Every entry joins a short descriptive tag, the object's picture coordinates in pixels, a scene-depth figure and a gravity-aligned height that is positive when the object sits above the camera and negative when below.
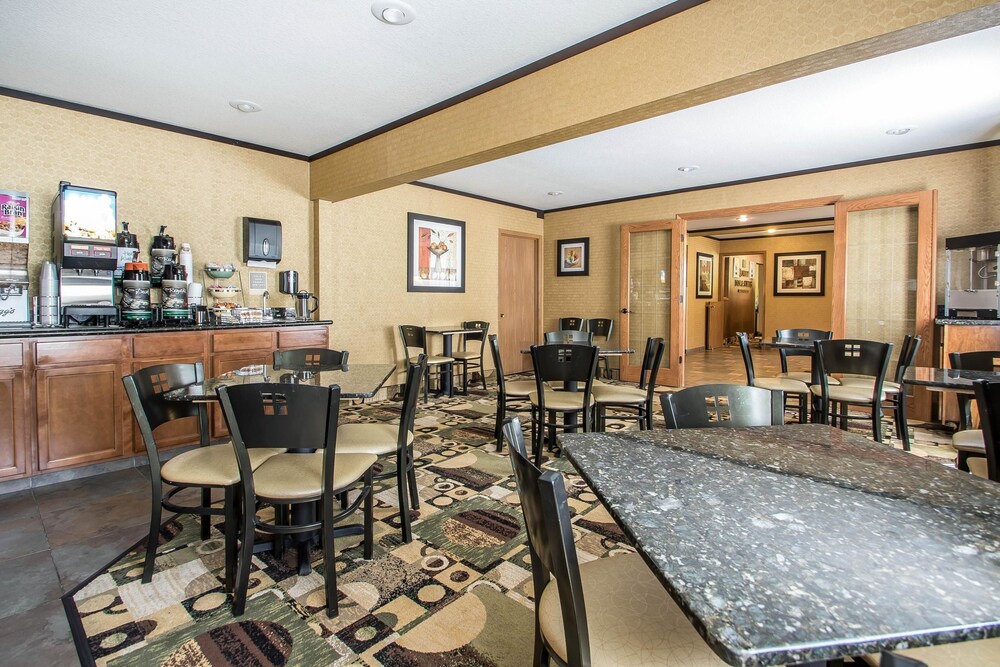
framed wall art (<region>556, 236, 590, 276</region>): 8.07 +1.03
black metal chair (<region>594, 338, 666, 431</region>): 3.74 -0.57
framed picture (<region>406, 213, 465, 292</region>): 6.52 +0.88
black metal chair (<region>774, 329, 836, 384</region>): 5.07 -0.15
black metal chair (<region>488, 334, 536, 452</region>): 4.00 -0.55
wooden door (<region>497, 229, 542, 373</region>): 8.02 +0.39
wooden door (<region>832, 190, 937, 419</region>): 5.12 +0.56
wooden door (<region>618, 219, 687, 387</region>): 6.93 +0.42
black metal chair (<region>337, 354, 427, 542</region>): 2.50 -0.61
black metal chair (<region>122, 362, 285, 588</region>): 2.08 -0.63
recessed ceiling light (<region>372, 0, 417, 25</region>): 2.66 +1.65
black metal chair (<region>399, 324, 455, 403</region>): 5.78 -0.32
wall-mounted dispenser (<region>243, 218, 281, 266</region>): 4.84 +0.76
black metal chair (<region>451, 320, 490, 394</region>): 6.33 -0.43
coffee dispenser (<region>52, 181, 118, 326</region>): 3.71 +0.50
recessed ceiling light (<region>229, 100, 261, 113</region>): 3.95 +1.68
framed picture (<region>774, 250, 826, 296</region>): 10.77 +1.04
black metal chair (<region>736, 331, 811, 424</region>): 4.16 -0.54
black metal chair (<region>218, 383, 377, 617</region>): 1.87 -0.45
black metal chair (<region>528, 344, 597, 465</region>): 3.44 -0.38
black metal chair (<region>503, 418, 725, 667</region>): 0.91 -0.65
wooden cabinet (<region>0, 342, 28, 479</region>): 3.24 -0.62
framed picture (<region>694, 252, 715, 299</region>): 11.18 +1.04
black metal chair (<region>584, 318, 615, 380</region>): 7.55 -0.12
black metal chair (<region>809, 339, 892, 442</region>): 3.61 -0.34
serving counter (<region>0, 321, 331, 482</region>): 3.28 -0.50
